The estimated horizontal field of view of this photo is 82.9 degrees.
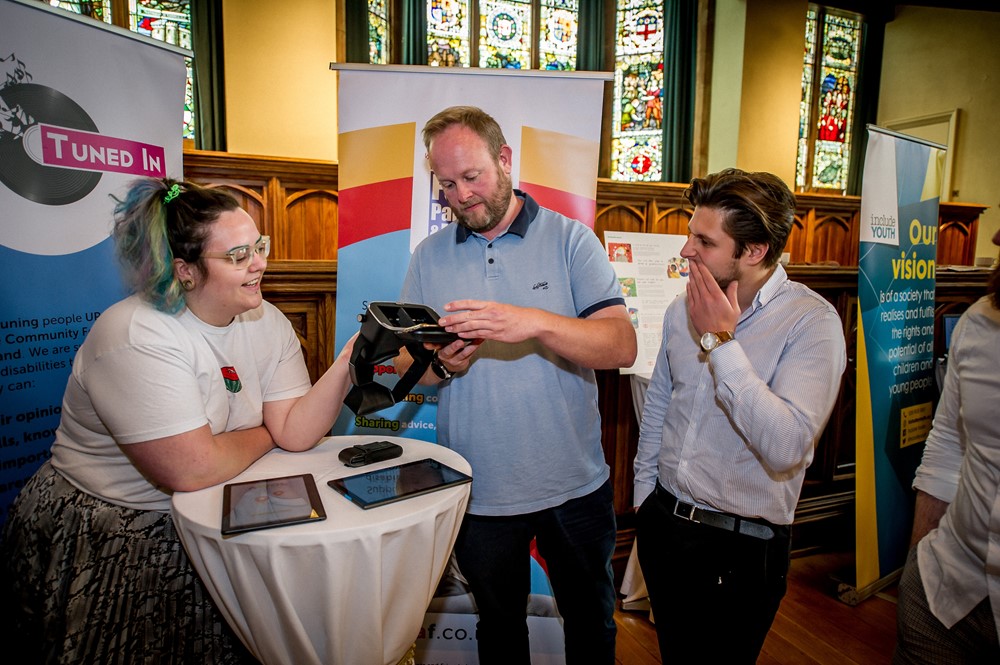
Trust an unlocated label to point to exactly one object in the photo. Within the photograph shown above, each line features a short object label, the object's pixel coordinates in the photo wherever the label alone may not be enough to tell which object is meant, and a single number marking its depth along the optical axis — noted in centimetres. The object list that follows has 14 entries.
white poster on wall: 264
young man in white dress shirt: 112
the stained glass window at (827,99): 690
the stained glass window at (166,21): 477
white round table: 93
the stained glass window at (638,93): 625
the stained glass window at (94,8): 454
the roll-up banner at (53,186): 162
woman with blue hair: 113
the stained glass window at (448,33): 588
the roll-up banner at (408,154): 209
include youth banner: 242
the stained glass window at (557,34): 625
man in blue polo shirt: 142
